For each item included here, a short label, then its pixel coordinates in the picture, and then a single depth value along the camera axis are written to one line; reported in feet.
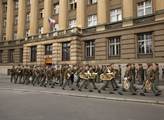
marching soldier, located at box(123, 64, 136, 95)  48.80
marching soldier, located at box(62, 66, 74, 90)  62.80
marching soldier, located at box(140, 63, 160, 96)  46.44
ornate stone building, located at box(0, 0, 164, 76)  84.69
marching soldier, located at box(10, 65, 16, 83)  88.17
